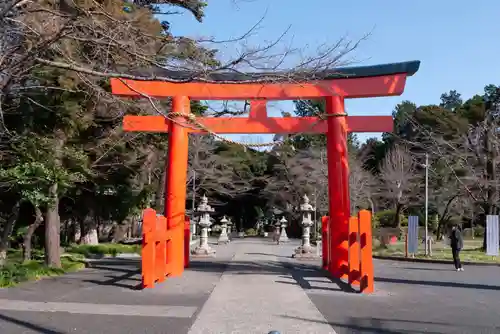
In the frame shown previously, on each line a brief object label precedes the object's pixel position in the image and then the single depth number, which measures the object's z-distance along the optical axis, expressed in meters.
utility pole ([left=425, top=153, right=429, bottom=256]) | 22.58
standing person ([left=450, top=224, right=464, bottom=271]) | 16.48
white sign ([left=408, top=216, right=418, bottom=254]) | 21.23
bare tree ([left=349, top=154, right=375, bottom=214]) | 37.50
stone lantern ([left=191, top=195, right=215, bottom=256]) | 21.58
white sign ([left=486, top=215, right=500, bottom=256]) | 18.77
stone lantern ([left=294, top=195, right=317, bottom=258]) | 21.12
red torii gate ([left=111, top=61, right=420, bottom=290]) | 12.82
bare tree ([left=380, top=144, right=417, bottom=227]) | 37.25
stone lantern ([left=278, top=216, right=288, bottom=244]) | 38.03
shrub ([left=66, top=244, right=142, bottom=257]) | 19.70
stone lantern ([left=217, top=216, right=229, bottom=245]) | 35.62
